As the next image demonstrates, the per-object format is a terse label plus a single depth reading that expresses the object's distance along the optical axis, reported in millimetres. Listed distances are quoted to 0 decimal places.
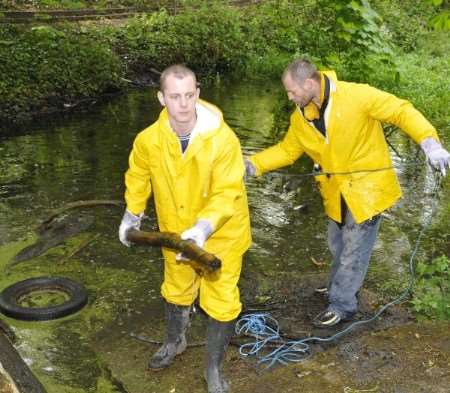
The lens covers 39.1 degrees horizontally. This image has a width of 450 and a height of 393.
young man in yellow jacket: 3725
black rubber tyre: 5367
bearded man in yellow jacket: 4457
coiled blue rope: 4730
